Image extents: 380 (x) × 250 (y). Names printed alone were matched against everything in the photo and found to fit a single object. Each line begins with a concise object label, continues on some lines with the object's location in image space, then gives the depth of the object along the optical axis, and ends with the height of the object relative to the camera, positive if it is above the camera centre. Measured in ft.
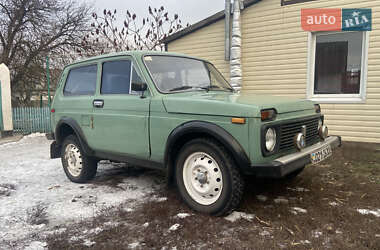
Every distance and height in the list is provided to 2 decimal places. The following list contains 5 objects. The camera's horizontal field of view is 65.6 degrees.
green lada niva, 9.80 -1.44
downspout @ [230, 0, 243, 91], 28.22 +3.82
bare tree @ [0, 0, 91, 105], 49.32 +8.51
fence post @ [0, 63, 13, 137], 35.04 -1.79
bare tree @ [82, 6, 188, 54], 44.45 +8.45
